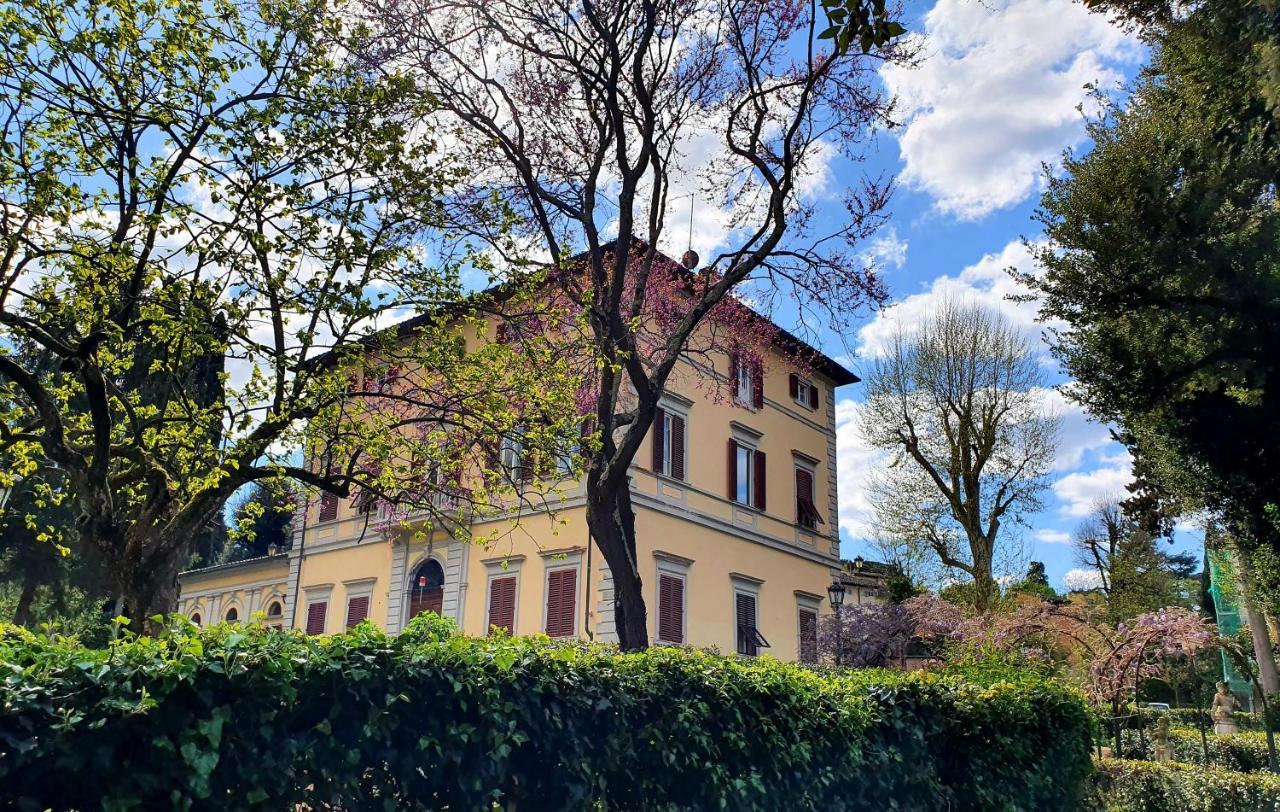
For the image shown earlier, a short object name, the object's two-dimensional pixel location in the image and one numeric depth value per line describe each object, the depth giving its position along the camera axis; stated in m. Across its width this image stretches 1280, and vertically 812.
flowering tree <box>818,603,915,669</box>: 24.19
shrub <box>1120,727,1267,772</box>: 17.36
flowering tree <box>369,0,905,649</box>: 11.73
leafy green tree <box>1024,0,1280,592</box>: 11.08
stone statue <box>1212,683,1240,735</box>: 20.47
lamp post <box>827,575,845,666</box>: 21.66
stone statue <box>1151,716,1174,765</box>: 15.57
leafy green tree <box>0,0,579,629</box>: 8.16
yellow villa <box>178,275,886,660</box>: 20.41
